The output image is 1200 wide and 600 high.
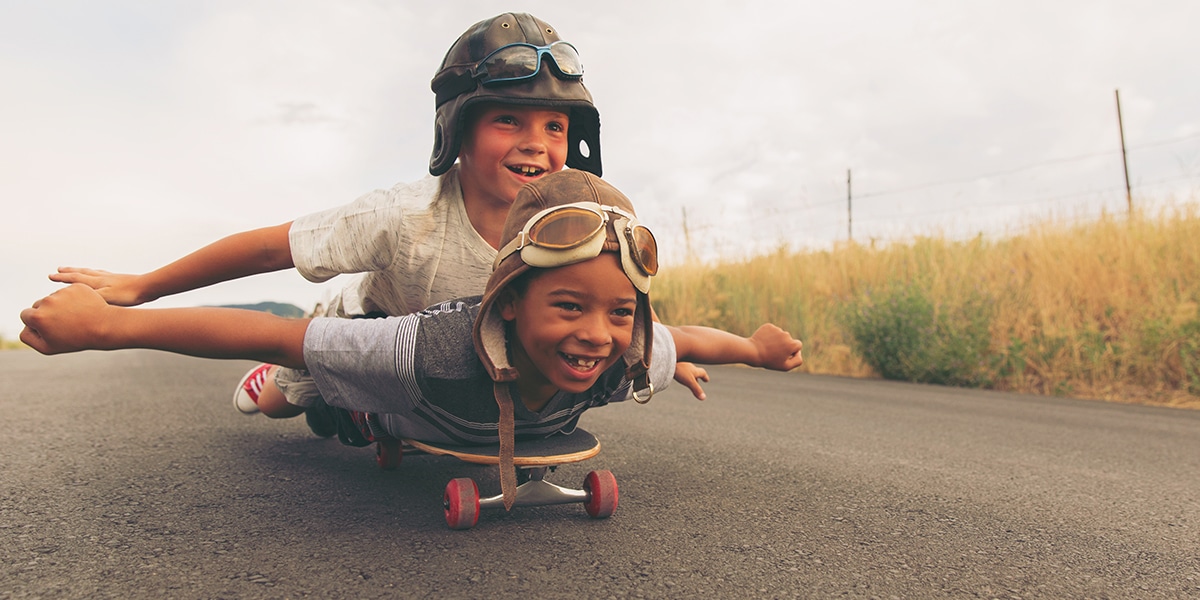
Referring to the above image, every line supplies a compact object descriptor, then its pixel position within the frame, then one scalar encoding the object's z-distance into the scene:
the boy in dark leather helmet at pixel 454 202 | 2.33
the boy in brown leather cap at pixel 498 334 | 1.77
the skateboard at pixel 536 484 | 1.90
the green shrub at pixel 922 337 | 6.59
